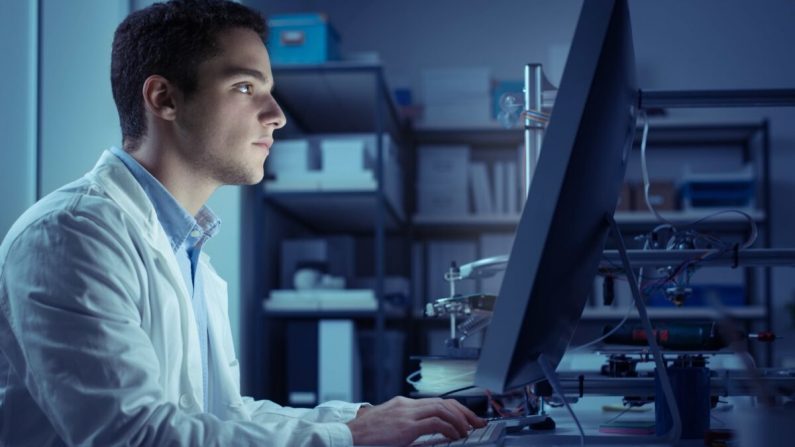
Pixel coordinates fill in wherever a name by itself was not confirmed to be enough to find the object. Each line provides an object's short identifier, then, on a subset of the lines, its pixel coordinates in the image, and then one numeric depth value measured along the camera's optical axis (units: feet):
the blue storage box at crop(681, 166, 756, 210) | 11.82
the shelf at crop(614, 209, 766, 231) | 11.74
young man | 2.97
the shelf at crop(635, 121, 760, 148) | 12.17
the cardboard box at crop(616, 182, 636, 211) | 12.03
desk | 3.05
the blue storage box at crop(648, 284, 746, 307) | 11.93
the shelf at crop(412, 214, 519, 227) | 12.05
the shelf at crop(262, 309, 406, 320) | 9.43
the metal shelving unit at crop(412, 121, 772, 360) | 11.84
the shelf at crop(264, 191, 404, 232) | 9.55
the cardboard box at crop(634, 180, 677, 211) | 12.01
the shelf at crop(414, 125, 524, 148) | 12.53
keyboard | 2.98
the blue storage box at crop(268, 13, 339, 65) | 9.66
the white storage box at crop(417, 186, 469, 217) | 12.38
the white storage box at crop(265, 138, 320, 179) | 9.61
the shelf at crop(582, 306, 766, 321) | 11.69
